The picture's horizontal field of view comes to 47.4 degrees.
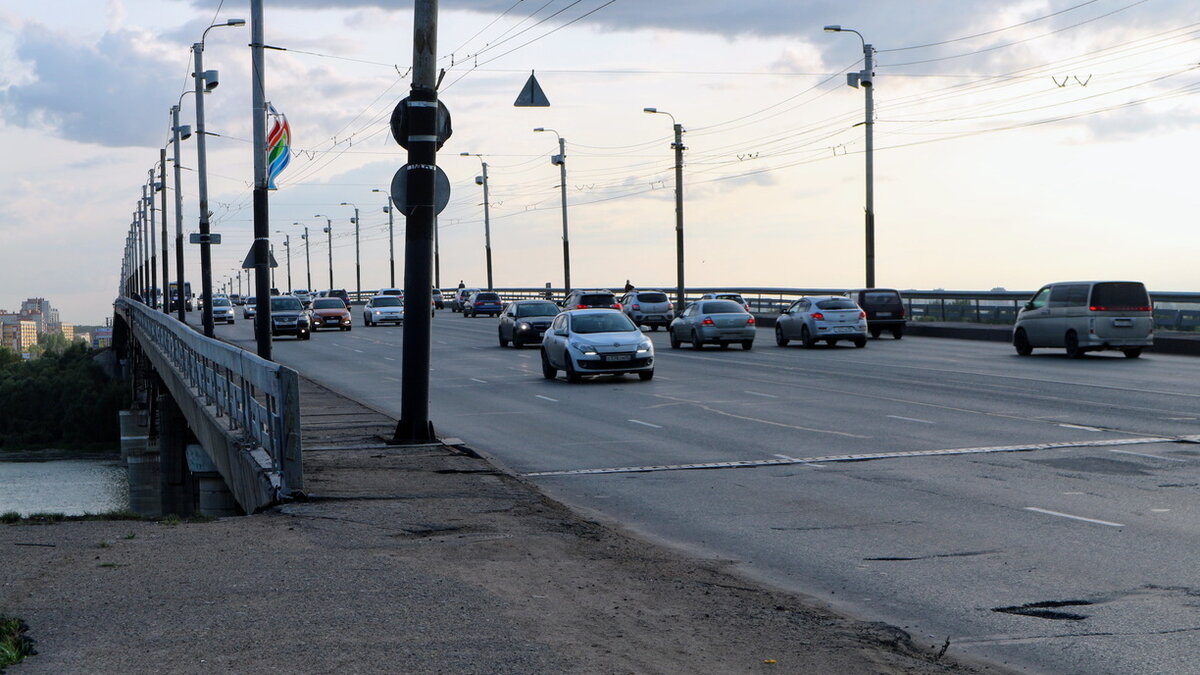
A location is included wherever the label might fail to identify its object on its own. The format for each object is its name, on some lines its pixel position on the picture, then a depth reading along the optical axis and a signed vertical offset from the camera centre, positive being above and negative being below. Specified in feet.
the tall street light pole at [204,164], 147.54 +13.90
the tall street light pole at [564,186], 259.39 +18.80
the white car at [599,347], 92.17 -4.27
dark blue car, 267.39 -3.86
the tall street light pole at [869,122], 159.63 +18.99
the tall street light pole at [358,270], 444.96 +5.61
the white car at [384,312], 223.51 -4.23
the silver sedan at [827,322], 130.93 -3.98
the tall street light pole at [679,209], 201.77 +11.02
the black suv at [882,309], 150.71 -3.12
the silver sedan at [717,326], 129.39 -4.12
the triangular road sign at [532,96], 96.96 +13.43
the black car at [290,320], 180.86 -4.33
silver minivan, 105.81 -3.10
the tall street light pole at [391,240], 377.91 +13.77
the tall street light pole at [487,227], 323.37 +13.75
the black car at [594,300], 174.29 -2.03
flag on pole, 117.91 +12.40
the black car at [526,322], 142.51 -3.89
